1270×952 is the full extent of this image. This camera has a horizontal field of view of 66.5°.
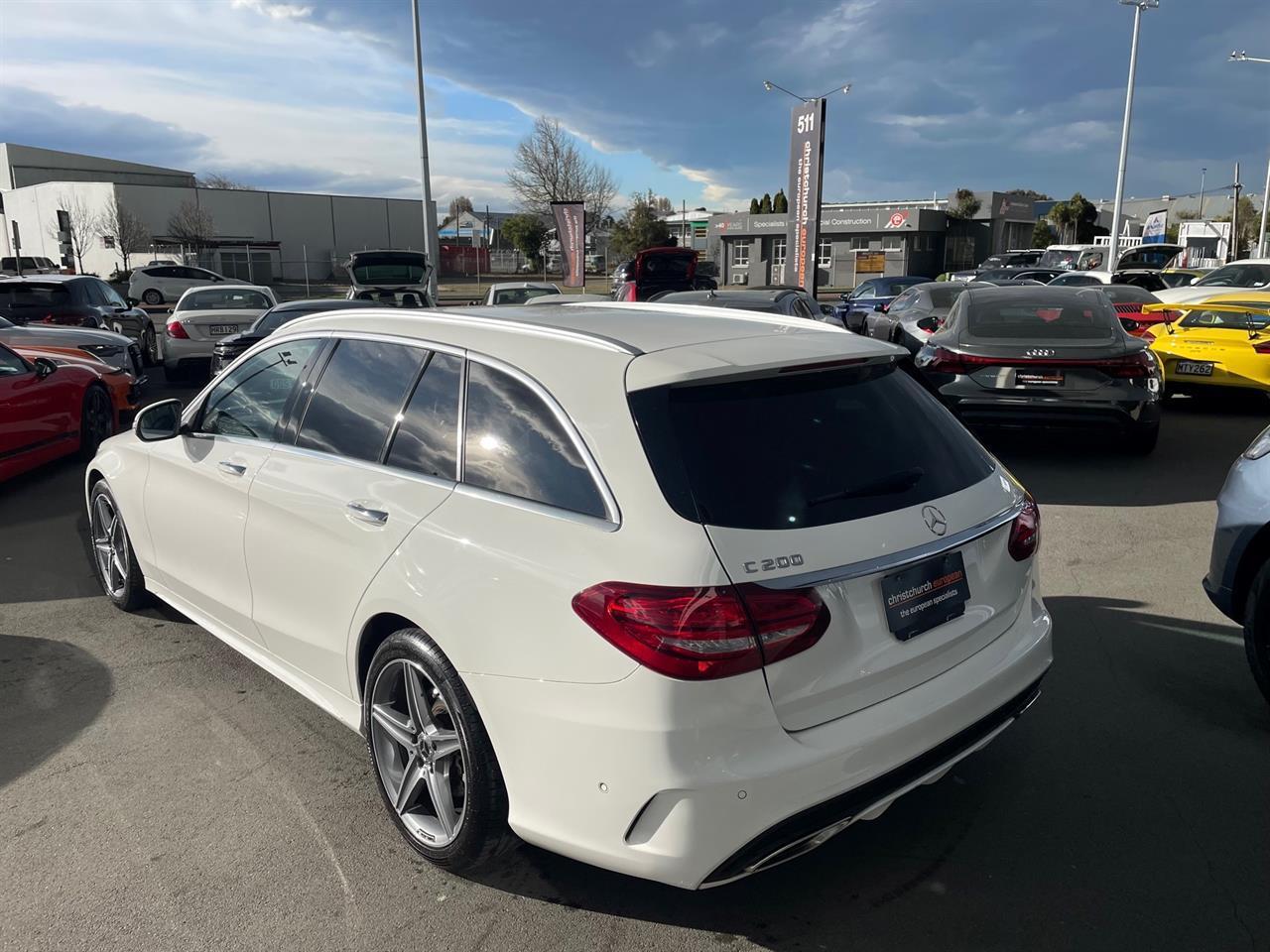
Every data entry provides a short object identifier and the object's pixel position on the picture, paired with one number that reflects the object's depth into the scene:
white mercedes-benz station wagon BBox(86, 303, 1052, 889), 2.36
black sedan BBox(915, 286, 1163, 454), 8.15
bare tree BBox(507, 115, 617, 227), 56.16
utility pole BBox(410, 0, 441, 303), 25.38
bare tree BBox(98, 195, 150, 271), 51.03
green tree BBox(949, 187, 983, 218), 60.59
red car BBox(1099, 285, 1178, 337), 13.77
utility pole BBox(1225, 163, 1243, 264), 57.70
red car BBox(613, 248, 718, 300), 21.05
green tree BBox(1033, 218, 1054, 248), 68.69
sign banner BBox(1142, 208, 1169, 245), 53.44
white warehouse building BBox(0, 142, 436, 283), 53.78
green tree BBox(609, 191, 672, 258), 63.38
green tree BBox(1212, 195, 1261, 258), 75.56
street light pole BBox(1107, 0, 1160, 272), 33.09
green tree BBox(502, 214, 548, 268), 62.28
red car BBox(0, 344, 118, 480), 7.77
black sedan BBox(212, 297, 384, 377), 12.02
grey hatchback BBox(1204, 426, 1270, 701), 3.85
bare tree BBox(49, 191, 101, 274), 54.91
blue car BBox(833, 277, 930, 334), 22.36
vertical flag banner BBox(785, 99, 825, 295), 25.84
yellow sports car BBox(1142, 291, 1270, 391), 10.68
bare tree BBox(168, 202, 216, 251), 53.84
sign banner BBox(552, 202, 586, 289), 32.44
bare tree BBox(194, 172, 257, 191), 89.15
